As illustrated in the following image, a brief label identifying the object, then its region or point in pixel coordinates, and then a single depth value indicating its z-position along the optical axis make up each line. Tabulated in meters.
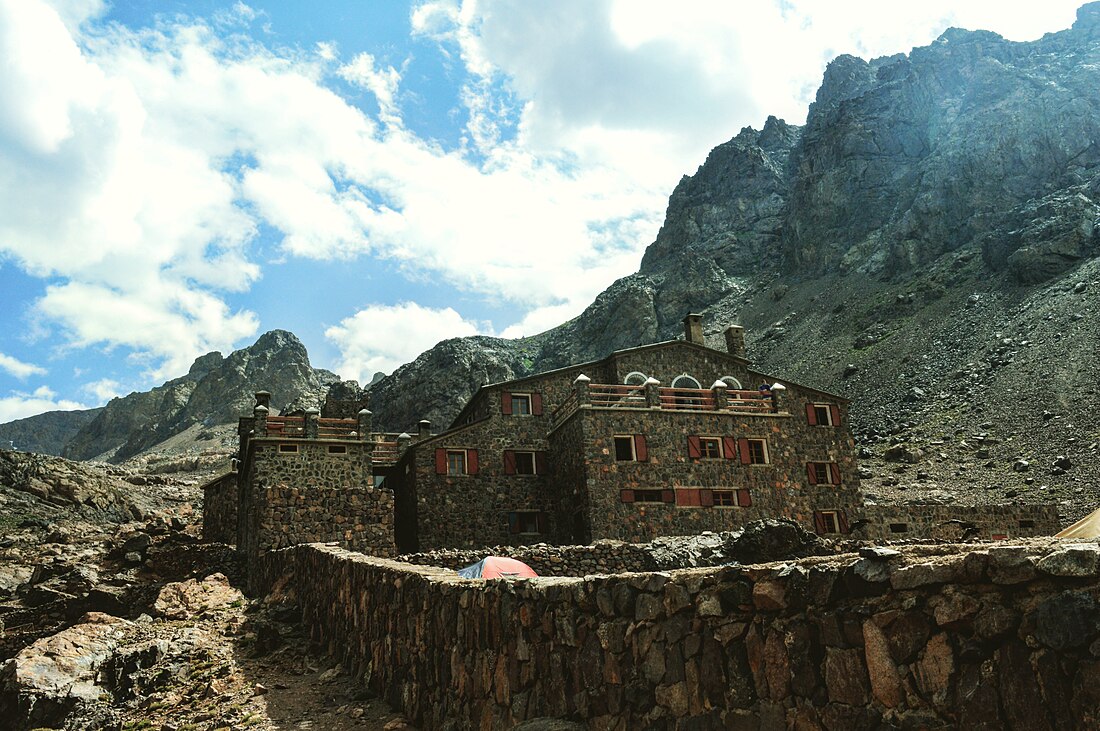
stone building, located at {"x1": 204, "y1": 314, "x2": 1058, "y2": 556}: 30.31
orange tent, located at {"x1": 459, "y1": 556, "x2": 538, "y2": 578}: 19.28
